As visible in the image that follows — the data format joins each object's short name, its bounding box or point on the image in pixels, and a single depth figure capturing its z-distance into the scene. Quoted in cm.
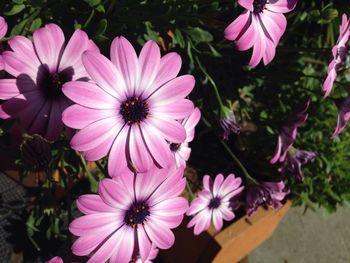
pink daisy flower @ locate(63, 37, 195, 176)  15
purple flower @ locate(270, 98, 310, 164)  24
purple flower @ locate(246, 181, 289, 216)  27
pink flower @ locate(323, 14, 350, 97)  21
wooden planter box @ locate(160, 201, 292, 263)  31
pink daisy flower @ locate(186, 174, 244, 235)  26
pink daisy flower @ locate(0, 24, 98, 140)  15
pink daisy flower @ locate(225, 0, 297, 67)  18
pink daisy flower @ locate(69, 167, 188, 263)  16
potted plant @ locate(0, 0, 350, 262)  15
